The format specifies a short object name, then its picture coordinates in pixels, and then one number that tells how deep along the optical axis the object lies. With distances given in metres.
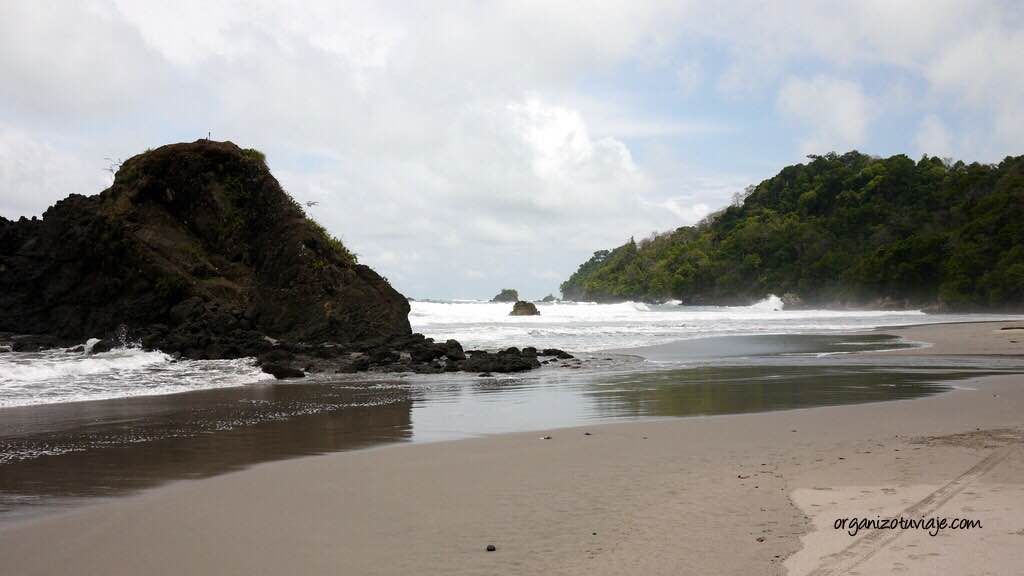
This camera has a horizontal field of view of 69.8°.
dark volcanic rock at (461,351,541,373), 17.41
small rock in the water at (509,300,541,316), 52.03
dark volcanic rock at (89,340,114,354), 19.18
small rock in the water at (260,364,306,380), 16.27
